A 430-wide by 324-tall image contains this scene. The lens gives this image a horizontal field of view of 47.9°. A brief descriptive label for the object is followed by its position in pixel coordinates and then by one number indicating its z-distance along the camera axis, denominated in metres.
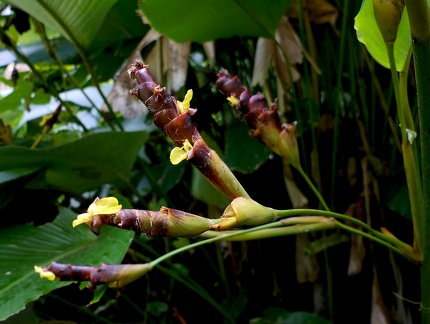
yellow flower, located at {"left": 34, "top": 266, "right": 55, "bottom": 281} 0.29
